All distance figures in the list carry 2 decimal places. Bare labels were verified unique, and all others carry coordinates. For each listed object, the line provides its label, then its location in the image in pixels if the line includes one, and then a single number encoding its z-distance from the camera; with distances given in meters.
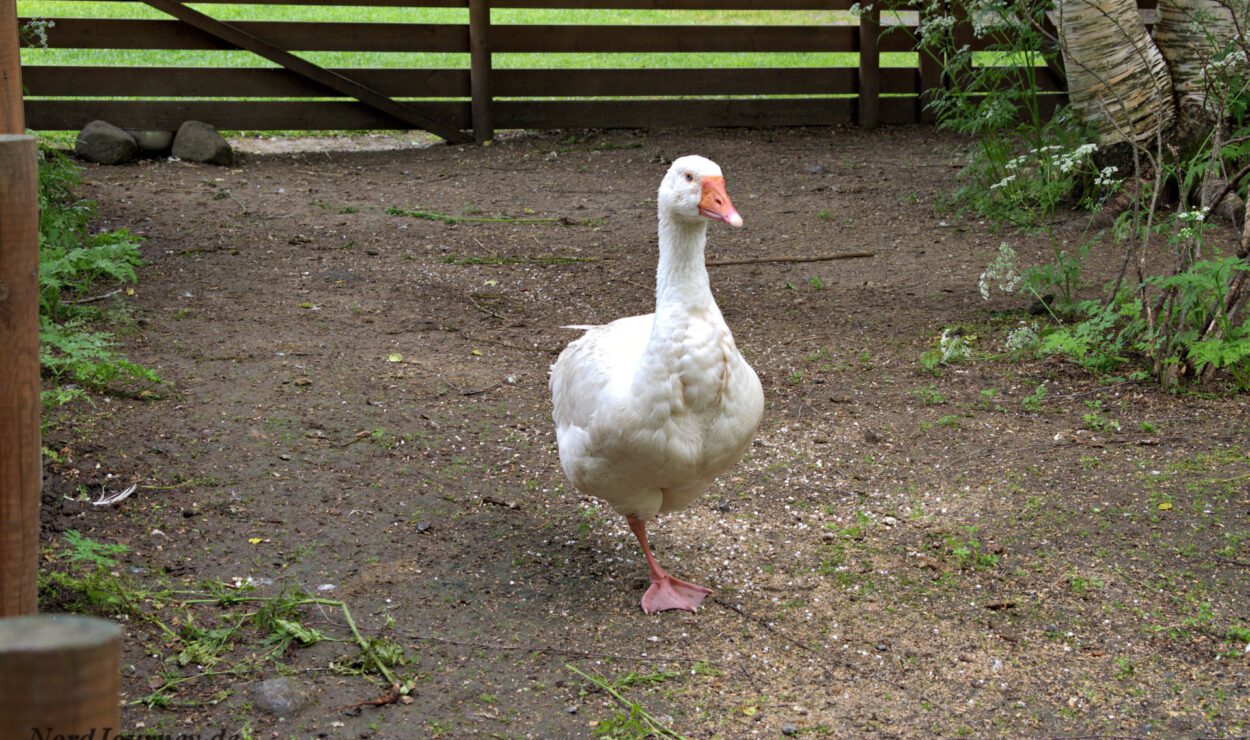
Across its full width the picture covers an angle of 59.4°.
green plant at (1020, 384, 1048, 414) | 5.63
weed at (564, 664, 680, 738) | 3.33
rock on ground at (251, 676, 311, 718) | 3.32
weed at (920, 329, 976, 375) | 6.19
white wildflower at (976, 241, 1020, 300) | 5.99
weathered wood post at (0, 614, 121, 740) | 1.40
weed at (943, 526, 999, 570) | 4.31
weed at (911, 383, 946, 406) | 5.80
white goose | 3.67
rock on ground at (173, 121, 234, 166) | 10.28
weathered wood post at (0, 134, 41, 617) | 2.21
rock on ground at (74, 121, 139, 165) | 9.95
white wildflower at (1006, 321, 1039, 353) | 6.00
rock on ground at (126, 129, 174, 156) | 10.28
